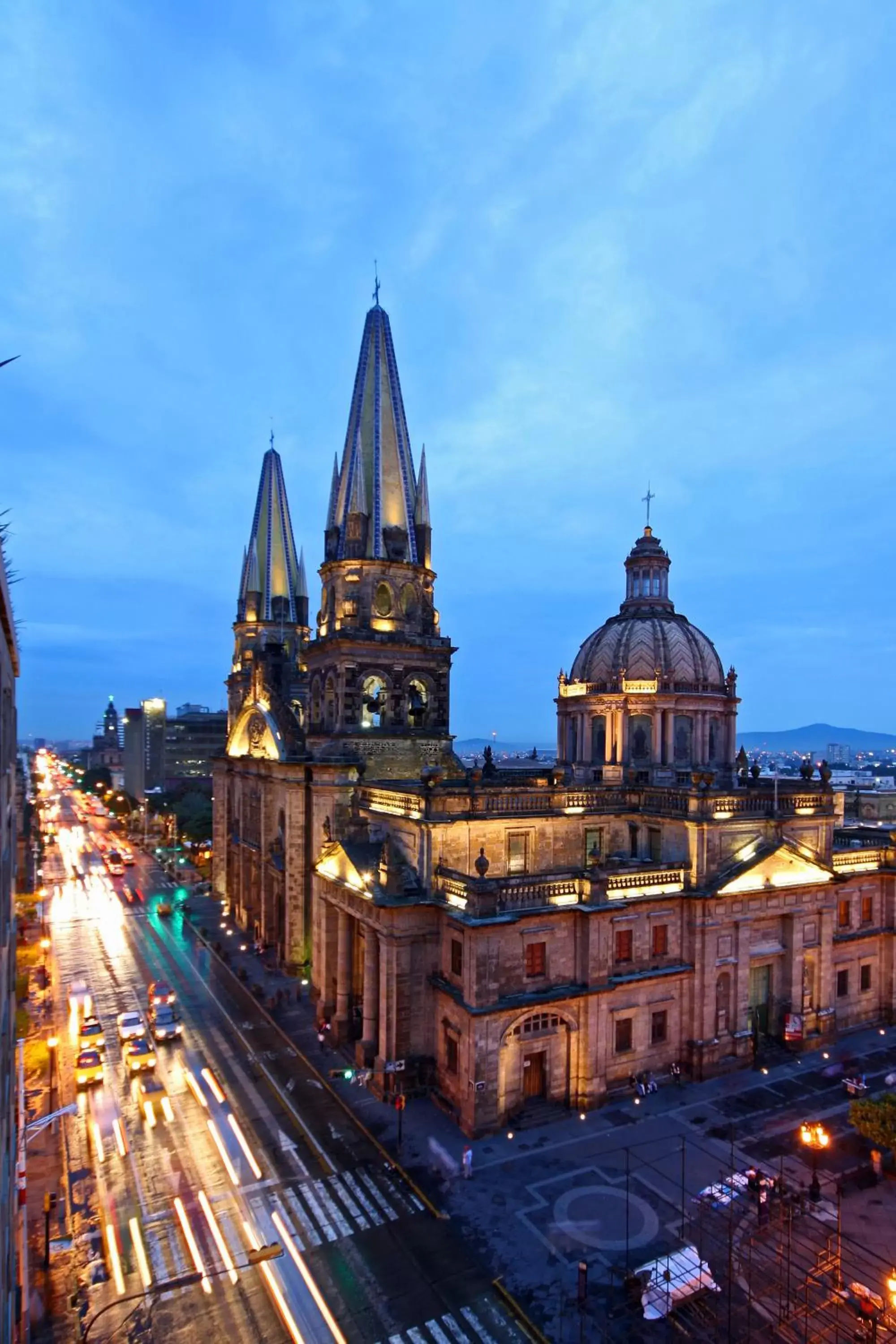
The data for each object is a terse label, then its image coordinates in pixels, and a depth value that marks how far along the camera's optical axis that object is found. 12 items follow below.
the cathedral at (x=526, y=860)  32.97
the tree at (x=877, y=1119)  25.17
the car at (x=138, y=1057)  37.06
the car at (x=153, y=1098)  32.78
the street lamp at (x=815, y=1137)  27.03
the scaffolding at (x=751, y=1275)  20.14
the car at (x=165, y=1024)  40.47
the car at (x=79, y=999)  44.31
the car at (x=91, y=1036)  38.94
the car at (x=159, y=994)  43.50
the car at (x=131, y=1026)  39.38
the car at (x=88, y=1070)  35.62
